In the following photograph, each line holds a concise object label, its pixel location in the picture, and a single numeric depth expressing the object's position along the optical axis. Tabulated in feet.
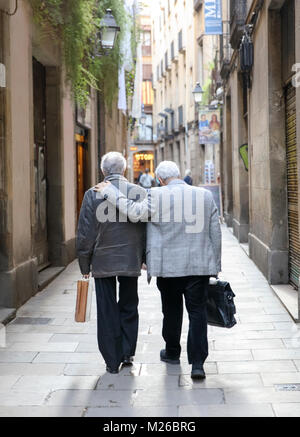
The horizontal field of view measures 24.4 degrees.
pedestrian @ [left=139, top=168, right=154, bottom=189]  111.24
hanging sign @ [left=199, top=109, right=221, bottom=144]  80.74
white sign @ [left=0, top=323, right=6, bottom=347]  21.66
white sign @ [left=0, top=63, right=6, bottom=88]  26.02
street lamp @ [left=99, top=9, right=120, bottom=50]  41.24
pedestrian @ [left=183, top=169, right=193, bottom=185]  84.98
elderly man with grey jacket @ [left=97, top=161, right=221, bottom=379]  17.60
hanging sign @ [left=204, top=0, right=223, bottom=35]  67.46
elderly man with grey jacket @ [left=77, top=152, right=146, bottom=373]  18.17
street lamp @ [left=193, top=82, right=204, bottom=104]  86.43
